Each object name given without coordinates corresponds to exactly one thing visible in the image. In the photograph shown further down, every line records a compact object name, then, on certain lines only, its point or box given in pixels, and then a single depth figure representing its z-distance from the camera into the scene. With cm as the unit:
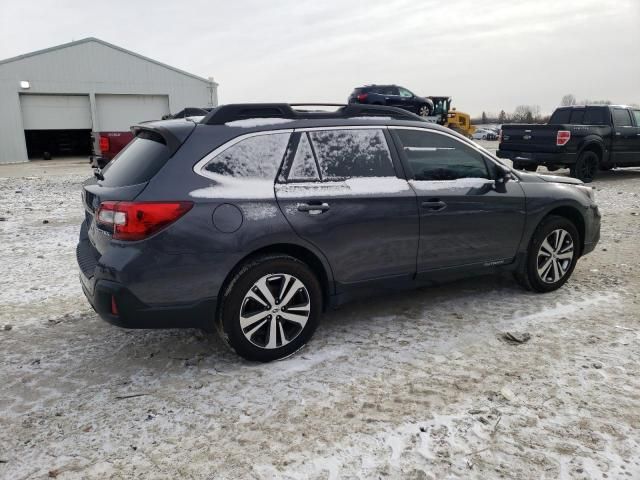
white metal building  2512
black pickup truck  1248
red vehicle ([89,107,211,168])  1182
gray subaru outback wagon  315
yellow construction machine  2425
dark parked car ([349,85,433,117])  1886
